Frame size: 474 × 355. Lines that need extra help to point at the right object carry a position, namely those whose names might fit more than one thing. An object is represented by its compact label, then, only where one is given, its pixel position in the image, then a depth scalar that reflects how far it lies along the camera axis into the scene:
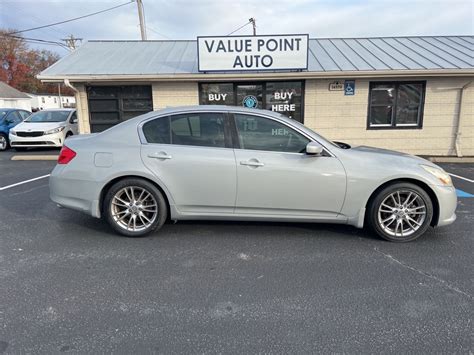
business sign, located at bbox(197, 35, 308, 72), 8.80
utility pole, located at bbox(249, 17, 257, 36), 31.08
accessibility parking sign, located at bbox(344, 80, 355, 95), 9.44
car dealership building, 9.00
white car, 10.90
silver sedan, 3.75
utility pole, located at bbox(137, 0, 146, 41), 20.34
